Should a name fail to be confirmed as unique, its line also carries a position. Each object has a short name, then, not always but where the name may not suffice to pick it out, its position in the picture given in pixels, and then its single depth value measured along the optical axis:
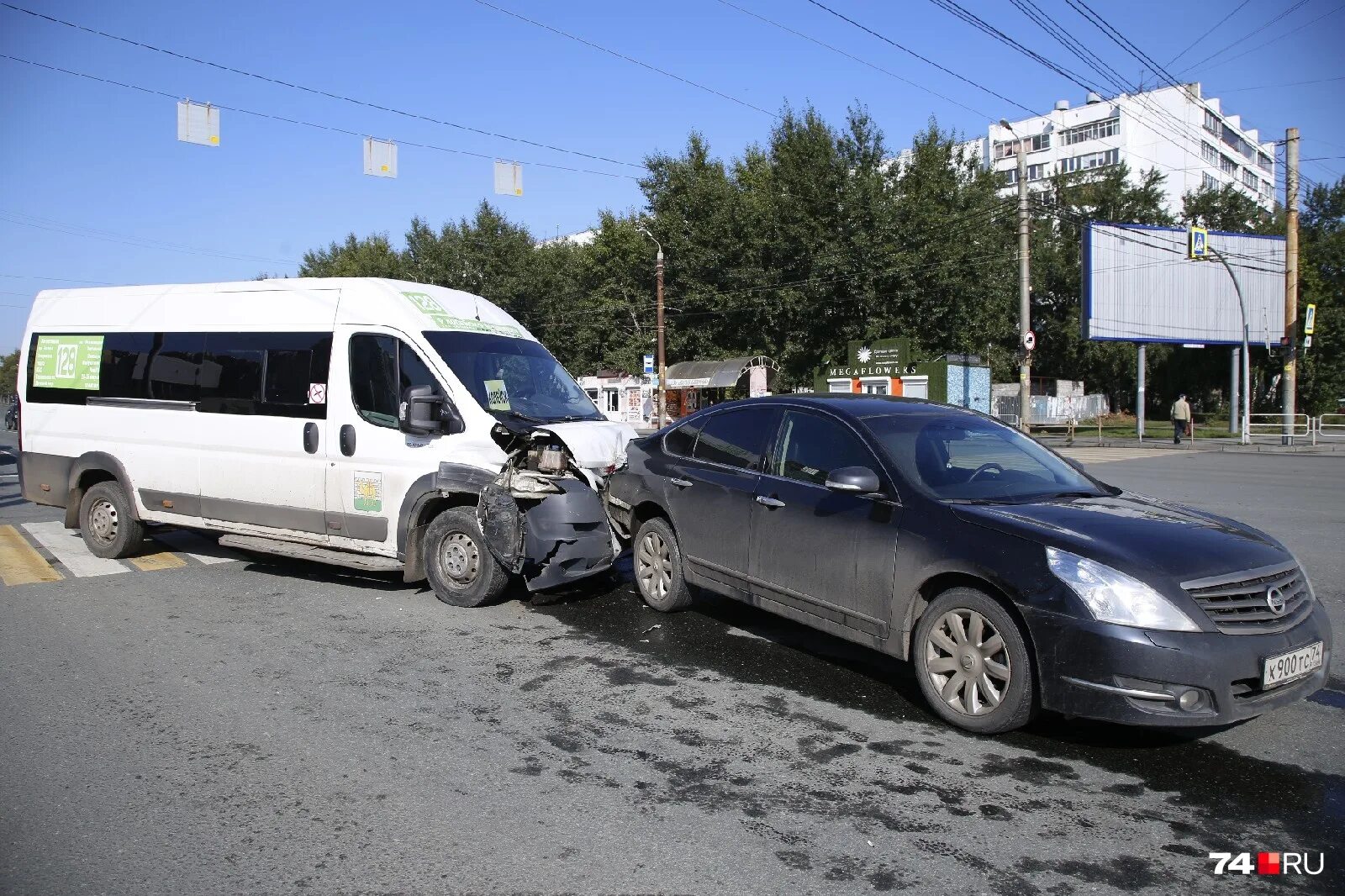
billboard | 37.19
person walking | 31.05
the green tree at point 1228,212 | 57.83
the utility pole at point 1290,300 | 31.14
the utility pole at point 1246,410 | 29.62
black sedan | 3.96
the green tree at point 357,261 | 66.12
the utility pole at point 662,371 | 31.92
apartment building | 72.81
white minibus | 7.03
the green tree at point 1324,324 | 47.16
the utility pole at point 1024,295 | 26.09
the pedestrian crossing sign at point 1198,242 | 28.31
